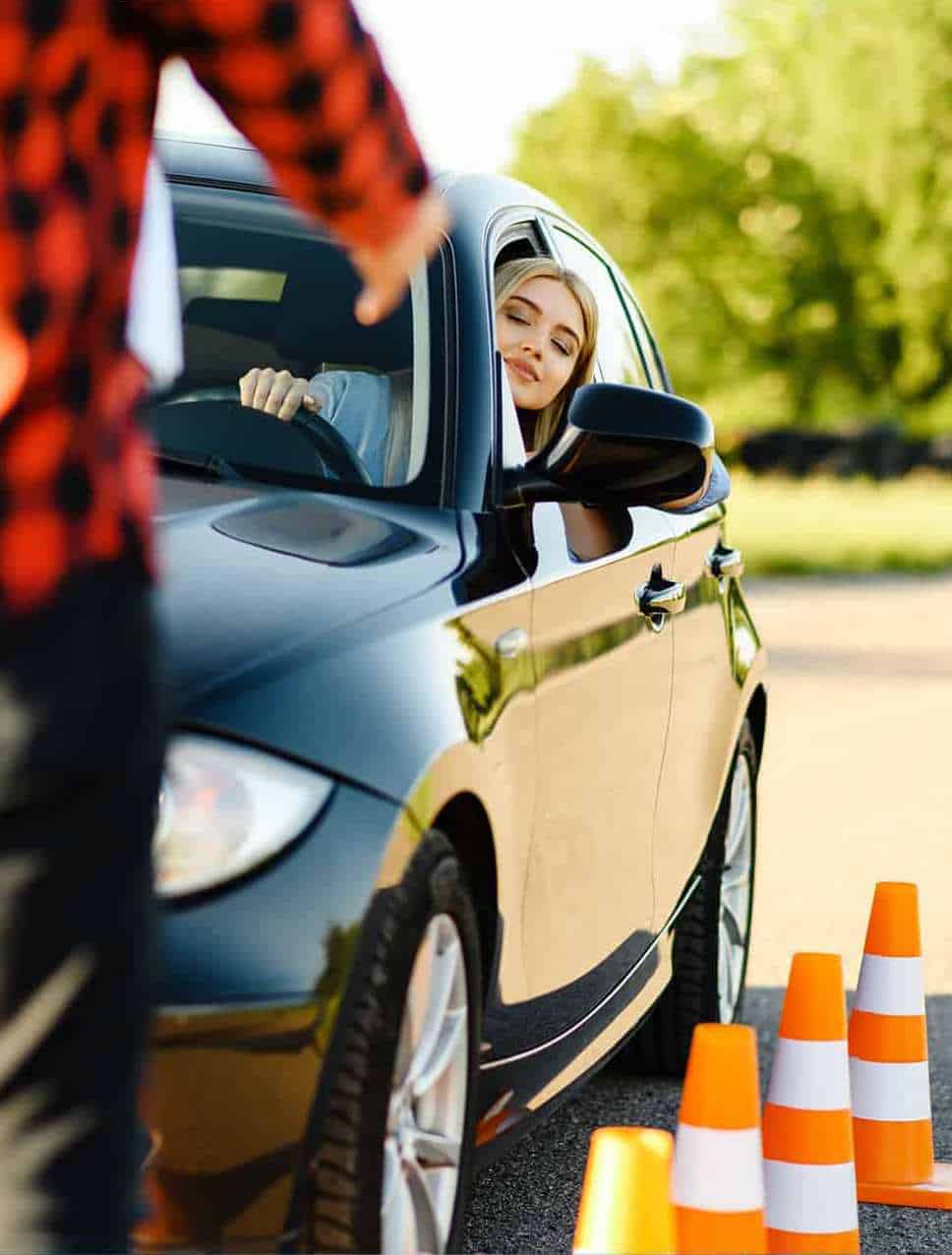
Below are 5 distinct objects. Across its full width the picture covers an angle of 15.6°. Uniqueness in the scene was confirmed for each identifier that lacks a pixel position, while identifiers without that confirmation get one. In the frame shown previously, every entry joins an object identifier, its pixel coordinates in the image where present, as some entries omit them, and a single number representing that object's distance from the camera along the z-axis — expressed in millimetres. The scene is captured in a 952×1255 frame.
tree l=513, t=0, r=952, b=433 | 83413
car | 3653
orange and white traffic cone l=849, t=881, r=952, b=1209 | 6200
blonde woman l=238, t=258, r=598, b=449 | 6052
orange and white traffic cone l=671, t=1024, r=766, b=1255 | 4544
